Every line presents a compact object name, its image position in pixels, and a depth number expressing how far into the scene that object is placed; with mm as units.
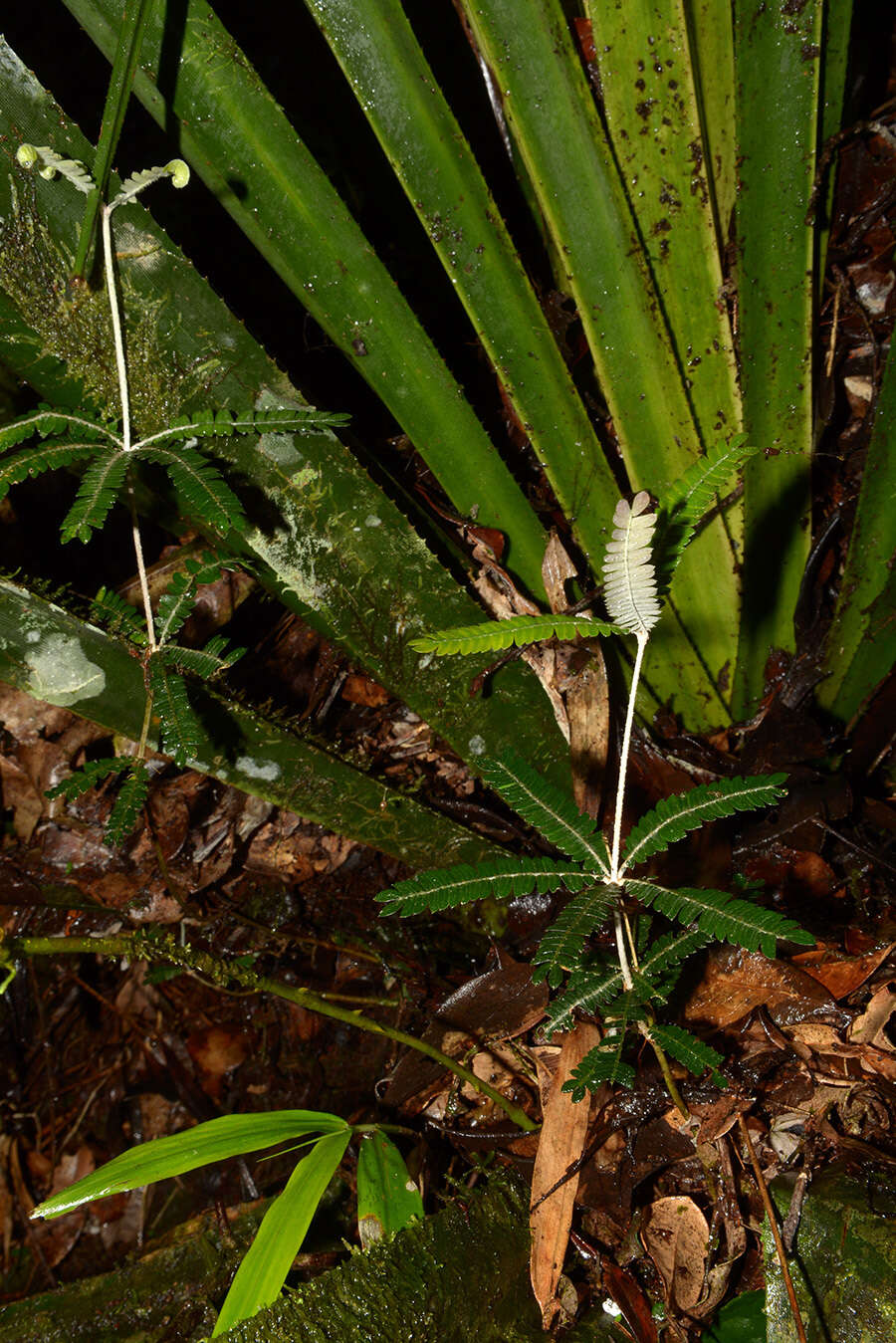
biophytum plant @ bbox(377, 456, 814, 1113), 900
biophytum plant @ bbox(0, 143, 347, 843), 1074
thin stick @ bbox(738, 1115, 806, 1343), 1047
